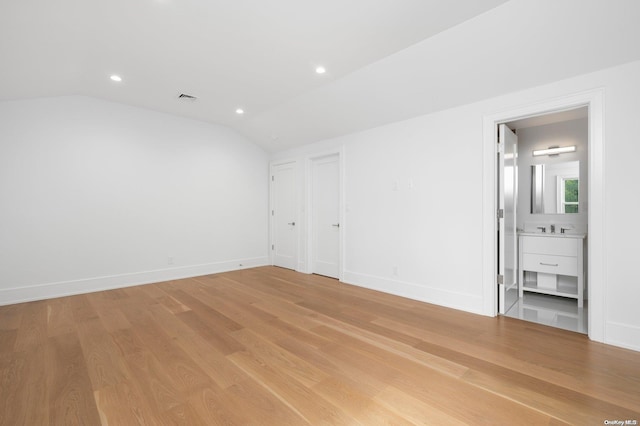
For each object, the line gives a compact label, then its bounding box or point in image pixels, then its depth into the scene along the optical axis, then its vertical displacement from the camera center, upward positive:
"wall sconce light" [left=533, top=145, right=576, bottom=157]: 4.07 +0.85
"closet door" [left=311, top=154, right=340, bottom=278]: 5.19 -0.13
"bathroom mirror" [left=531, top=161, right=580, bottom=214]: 4.06 +0.29
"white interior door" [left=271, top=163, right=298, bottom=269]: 5.95 -0.14
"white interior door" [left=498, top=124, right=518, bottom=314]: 3.30 -0.12
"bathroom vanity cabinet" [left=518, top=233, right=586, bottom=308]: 3.61 -0.75
